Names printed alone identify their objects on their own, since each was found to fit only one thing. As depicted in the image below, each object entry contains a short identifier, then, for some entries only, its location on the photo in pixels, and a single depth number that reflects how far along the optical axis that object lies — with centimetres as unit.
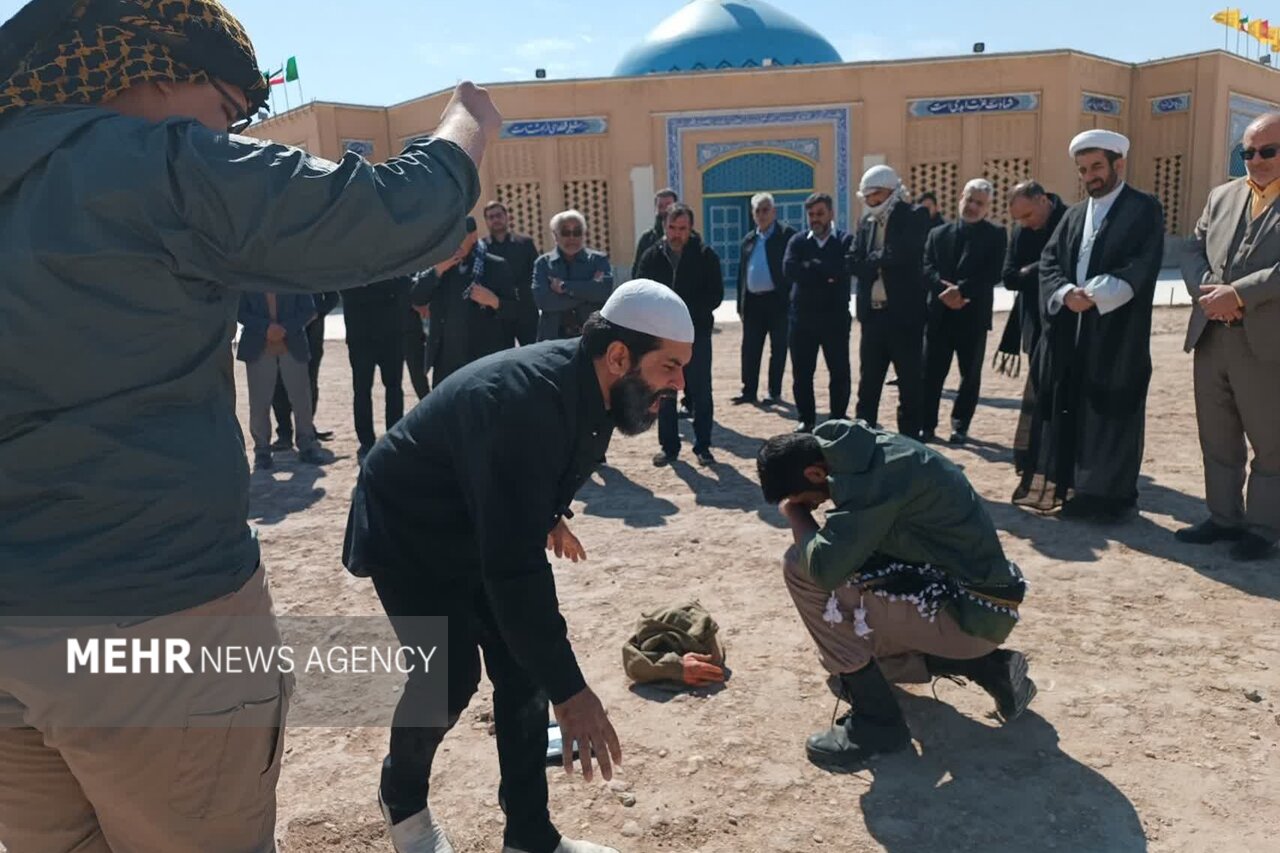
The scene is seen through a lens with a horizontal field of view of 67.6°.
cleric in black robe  472
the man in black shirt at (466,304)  632
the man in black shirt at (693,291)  636
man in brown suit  421
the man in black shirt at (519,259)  677
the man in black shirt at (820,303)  671
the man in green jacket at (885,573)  274
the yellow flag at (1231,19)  2480
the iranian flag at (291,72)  2445
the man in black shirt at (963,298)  679
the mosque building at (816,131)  2091
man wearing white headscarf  631
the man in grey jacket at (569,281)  659
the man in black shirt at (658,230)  672
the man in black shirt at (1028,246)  590
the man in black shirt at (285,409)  734
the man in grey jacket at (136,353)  116
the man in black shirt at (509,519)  186
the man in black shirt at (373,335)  660
